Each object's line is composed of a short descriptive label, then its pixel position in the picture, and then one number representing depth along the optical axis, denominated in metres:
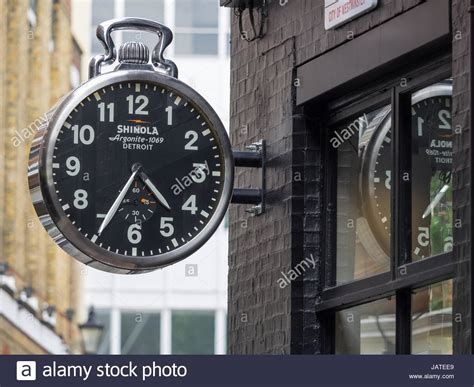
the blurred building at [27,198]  41.16
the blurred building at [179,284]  59.75
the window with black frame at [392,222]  10.51
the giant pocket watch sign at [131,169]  10.74
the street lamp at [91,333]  23.06
